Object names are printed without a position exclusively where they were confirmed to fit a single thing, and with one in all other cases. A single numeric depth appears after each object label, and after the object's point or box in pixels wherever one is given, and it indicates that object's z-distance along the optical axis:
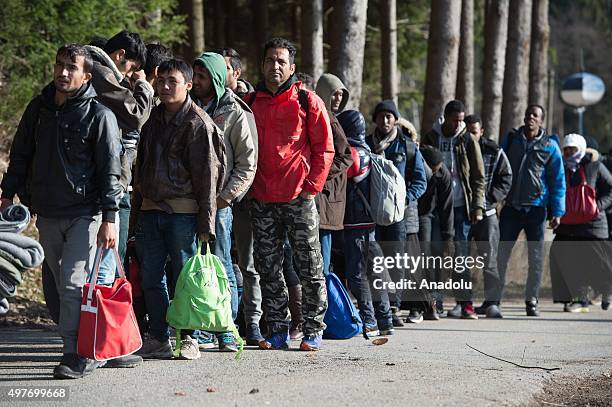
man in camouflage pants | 9.09
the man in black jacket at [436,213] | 12.70
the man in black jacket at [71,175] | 7.57
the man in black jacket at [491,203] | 13.33
